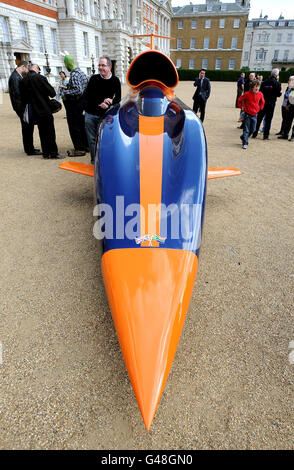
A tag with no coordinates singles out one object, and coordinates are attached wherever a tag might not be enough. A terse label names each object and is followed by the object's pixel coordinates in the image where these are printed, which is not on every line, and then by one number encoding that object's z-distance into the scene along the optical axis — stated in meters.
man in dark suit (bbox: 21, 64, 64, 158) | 5.70
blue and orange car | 1.64
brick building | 56.28
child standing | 7.14
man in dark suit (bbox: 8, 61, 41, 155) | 6.04
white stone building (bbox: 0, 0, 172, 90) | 22.70
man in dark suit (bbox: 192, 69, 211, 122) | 9.20
